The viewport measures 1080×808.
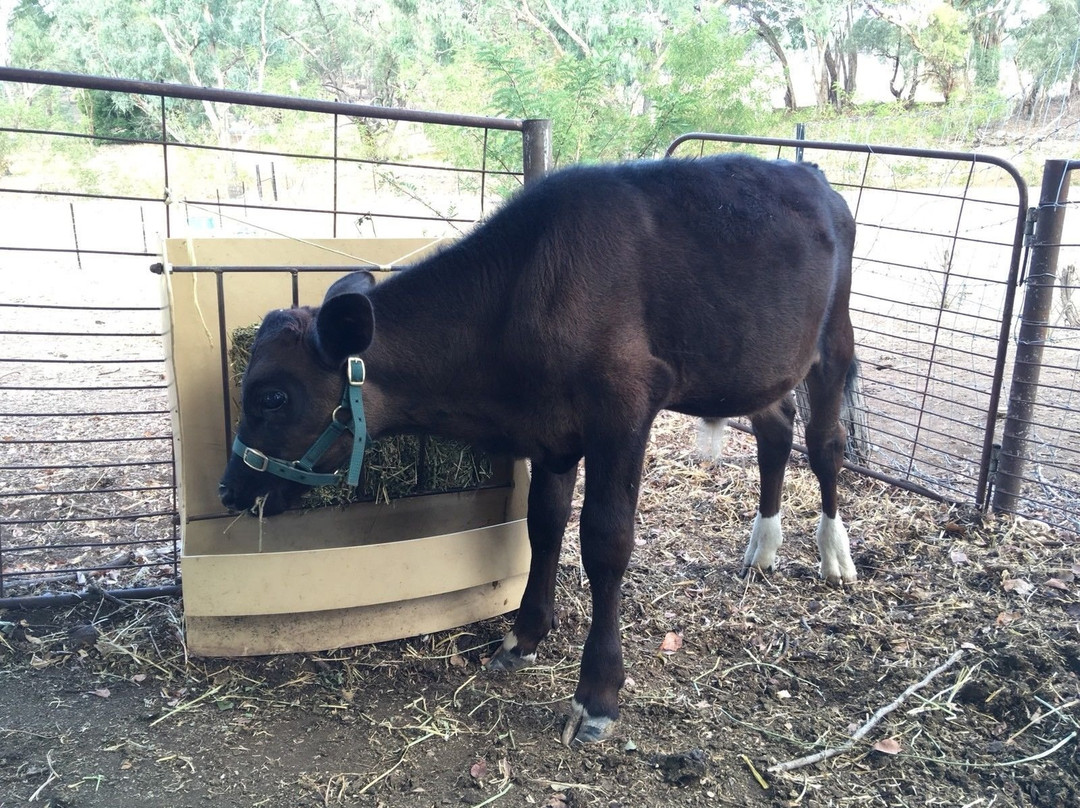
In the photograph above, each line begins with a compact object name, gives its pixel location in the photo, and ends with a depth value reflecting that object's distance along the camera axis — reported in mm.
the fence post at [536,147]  4586
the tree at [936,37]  30031
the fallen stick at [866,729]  3303
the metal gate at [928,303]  6027
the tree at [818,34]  31719
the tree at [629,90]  11469
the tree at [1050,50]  28250
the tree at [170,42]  28391
